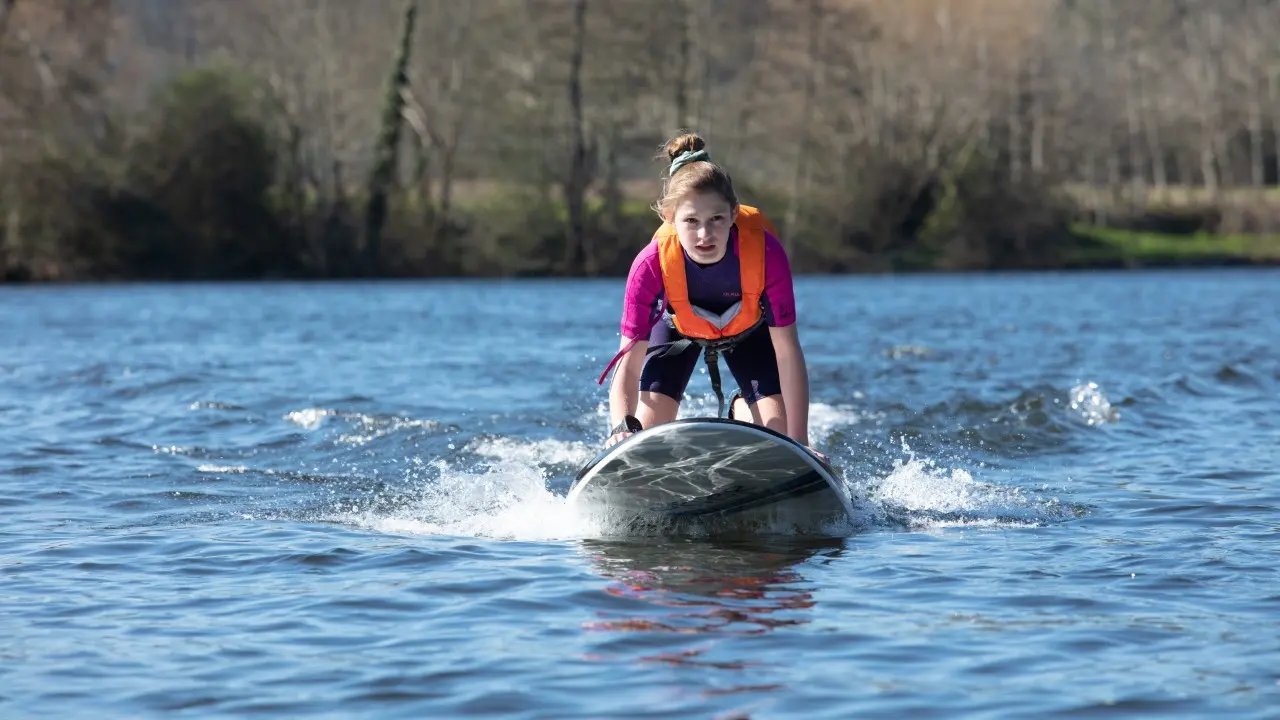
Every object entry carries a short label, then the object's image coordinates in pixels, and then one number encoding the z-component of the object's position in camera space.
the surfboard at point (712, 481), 14.41
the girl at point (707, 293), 14.55
